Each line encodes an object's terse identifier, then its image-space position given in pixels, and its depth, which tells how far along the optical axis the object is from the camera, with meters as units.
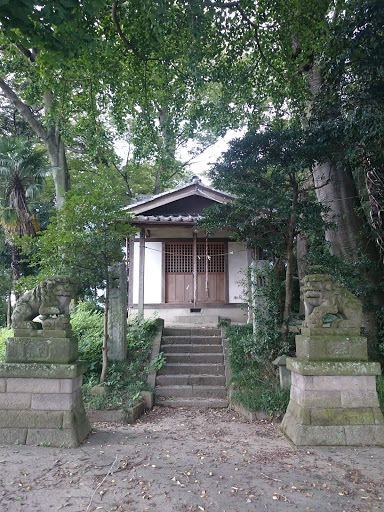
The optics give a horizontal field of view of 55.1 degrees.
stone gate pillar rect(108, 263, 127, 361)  8.50
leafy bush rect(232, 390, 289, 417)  6.52
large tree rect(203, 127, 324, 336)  6.74
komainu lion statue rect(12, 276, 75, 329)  5.04
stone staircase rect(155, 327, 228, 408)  7.66
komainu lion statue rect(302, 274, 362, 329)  5.05
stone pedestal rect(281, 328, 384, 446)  4.73
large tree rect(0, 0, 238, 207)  7.96
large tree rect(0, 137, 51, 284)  14.73
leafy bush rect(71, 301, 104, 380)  8.12
